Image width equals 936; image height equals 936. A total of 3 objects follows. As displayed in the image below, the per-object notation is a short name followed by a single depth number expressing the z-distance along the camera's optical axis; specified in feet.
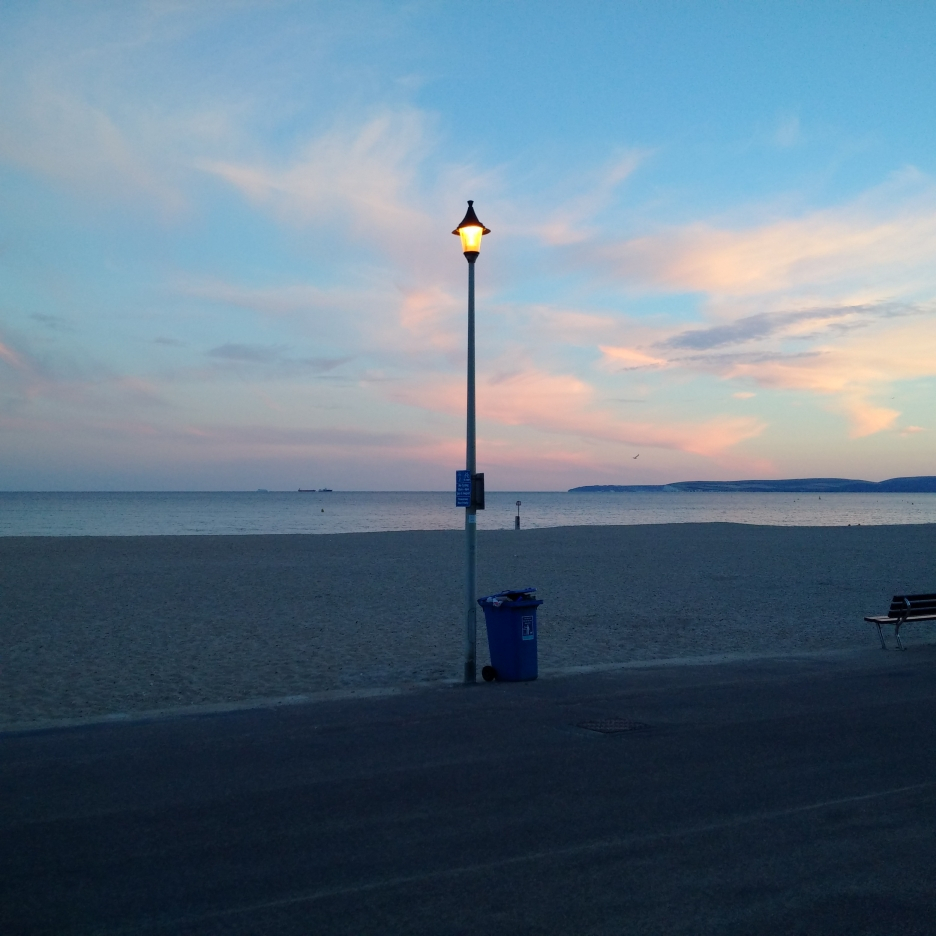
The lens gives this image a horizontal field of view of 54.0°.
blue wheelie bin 34.19
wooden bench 42.27
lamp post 34.81
